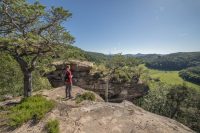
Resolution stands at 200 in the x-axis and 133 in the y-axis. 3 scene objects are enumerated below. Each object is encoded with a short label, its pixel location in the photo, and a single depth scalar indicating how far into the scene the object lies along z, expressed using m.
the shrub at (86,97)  7.58
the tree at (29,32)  6.16
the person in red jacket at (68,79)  7.99
